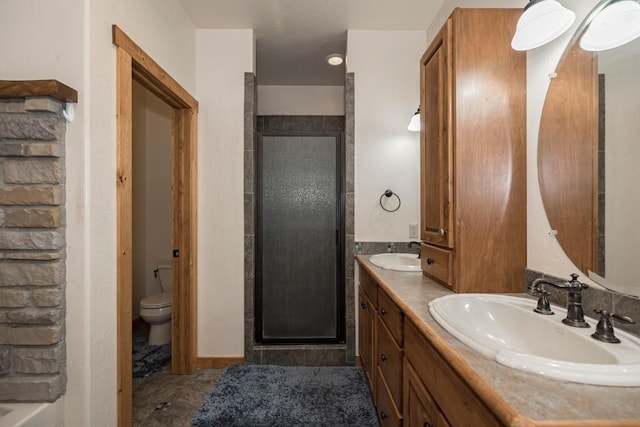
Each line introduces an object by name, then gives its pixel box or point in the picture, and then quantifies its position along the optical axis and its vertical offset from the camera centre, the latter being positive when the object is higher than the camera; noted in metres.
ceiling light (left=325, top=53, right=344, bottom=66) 2.94 +1.48
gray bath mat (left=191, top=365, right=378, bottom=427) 1.86 -1.25
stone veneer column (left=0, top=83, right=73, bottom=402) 1.22 -0.15
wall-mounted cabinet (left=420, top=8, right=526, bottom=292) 1.41 +0.28
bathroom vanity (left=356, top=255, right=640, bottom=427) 0.55 -0.37
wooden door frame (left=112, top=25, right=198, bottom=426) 1.49 +0.04
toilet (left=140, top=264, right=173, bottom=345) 2.69 -0.92
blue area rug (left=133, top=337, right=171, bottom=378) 2.41 -1.22
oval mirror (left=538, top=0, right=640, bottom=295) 0.89 +0.18
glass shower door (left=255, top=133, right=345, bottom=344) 2.64 -0.22
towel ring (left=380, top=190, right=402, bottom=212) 2.55 +0.13
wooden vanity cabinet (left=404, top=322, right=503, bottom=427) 0.71 -0.50
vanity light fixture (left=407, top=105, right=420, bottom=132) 2.36 +0.69
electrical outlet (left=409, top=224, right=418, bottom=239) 2.56 -0.17
